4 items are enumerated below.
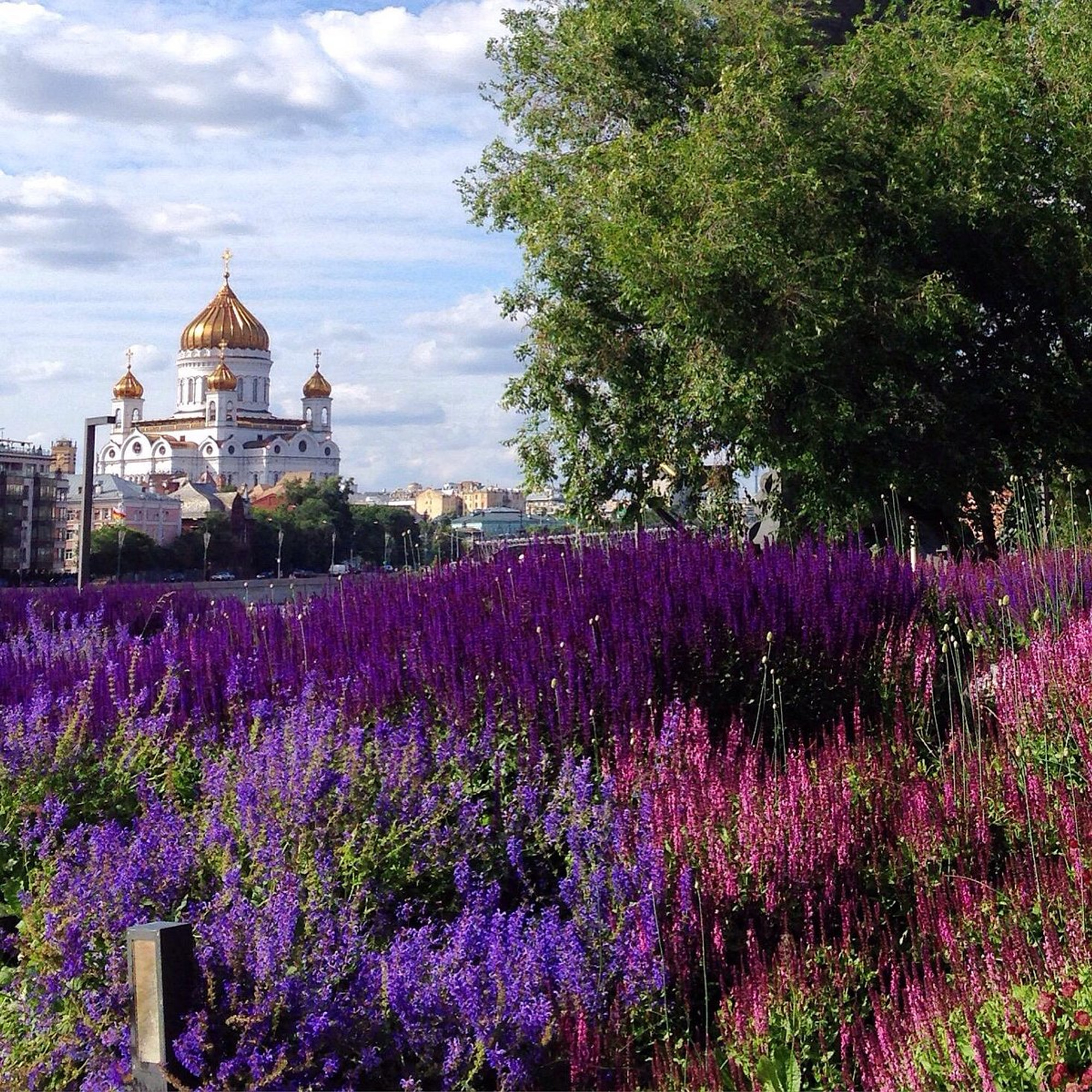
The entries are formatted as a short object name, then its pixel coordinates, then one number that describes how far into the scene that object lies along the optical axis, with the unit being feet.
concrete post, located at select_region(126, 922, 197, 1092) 12.16
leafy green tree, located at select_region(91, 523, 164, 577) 307.58
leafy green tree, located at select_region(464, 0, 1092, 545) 58.08
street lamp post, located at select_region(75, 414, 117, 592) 67.56
